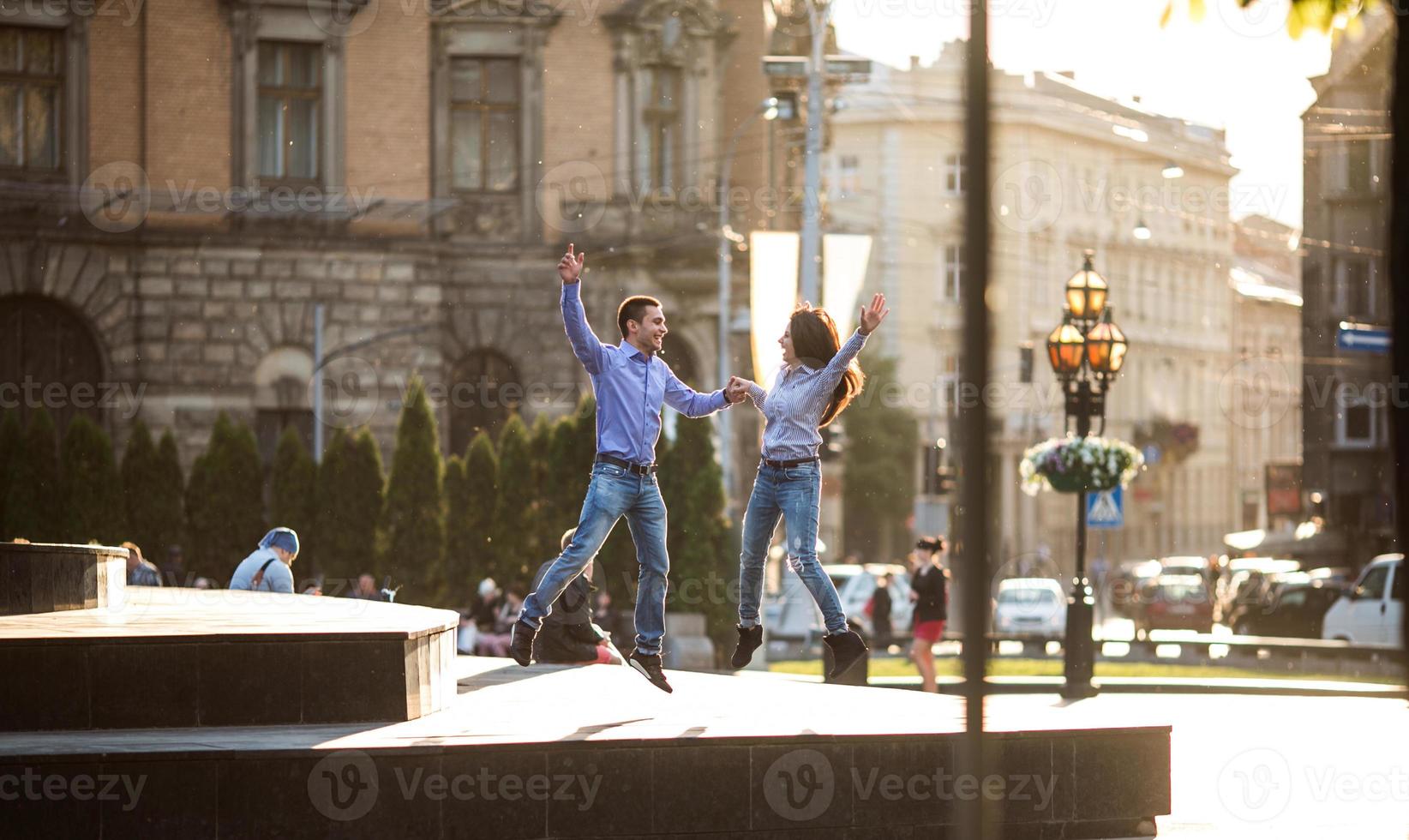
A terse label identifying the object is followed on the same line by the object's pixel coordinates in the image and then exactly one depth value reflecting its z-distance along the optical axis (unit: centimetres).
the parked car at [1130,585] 4981
